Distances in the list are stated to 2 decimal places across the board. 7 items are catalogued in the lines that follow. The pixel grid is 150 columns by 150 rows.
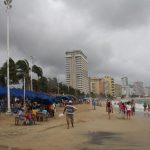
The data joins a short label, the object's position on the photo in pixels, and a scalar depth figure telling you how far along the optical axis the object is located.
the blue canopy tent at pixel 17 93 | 16.48
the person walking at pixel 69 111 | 9.19
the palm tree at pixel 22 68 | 31.68
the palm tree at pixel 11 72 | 30.00
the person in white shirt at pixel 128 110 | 14.86
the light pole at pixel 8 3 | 15.86
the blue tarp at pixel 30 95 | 16.00
